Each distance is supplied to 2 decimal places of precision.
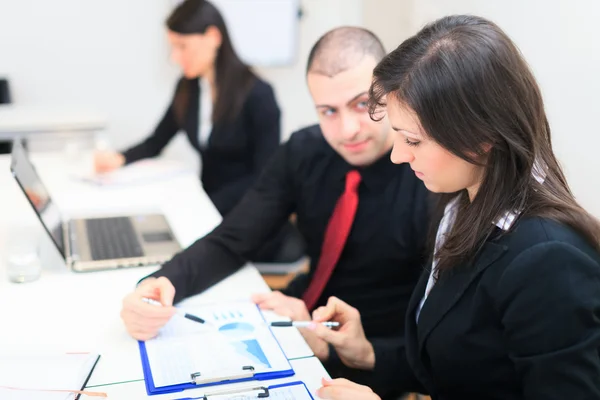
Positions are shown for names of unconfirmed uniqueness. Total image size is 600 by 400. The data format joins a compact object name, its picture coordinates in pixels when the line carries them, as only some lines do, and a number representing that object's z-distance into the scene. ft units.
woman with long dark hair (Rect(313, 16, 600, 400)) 3.01
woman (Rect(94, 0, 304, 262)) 8.50
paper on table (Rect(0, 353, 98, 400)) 3.35
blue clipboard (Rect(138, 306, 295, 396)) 3.43
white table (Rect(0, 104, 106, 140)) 9.57
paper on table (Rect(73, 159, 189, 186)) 7.60
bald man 4.68
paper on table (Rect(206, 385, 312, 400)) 3.35
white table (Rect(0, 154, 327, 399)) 3.73
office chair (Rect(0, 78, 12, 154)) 11.57
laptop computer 5.14
